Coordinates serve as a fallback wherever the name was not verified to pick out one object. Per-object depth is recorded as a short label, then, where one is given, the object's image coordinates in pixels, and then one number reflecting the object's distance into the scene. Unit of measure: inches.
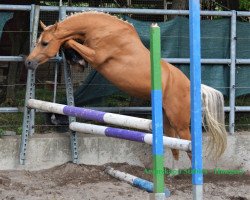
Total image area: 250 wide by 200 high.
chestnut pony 330.2
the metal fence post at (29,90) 345.7
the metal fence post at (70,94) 352.2
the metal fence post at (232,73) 384.2
